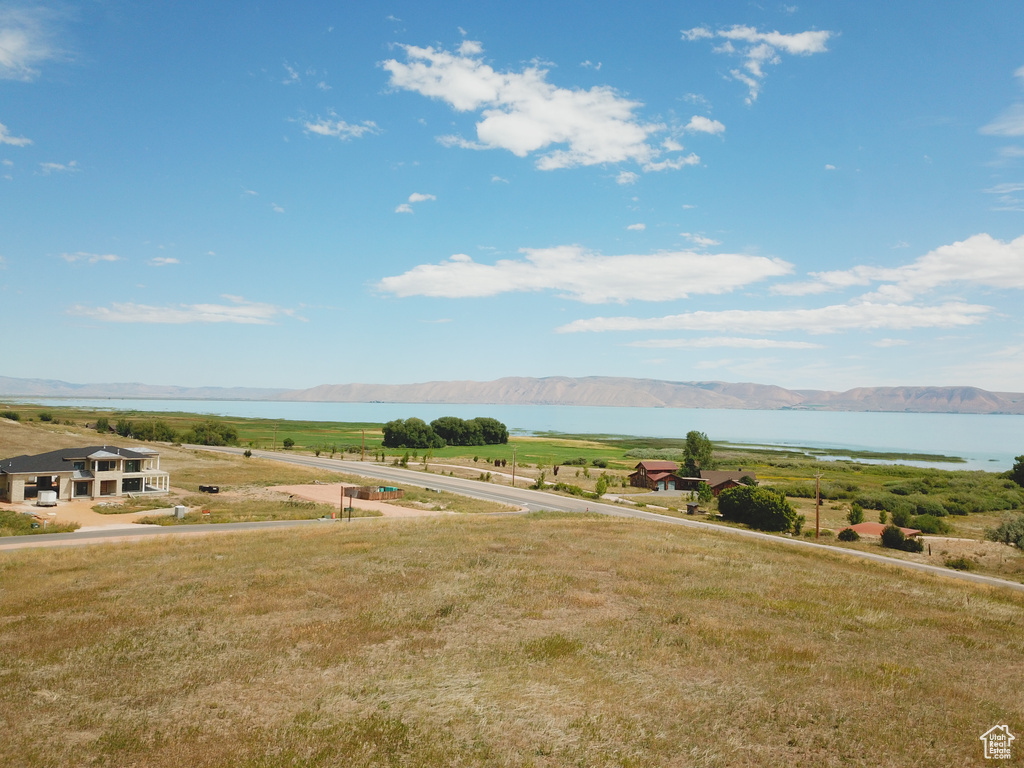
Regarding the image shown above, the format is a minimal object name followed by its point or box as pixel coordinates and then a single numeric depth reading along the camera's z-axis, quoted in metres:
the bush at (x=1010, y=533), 58.53
